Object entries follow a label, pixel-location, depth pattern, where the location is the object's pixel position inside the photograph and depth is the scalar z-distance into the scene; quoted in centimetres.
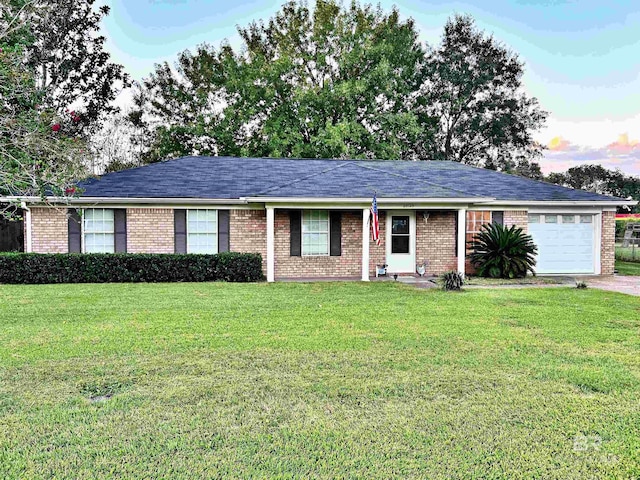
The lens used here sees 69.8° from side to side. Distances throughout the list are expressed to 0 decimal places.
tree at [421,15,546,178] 3195
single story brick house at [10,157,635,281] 1329
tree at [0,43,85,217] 938
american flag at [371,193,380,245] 1217
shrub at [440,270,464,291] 1120
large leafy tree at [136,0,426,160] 2573
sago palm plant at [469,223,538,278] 1376
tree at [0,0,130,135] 2398
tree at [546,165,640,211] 5256
